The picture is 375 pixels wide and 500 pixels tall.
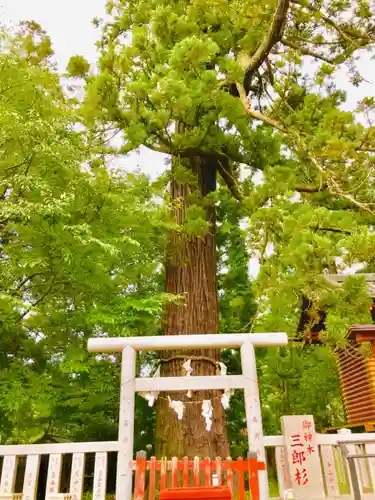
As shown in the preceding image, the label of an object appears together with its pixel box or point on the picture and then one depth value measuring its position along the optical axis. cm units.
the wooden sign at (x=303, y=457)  413
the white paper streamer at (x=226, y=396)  425
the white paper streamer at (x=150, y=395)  412
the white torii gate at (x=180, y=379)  396
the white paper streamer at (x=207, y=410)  428
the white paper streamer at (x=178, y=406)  423
